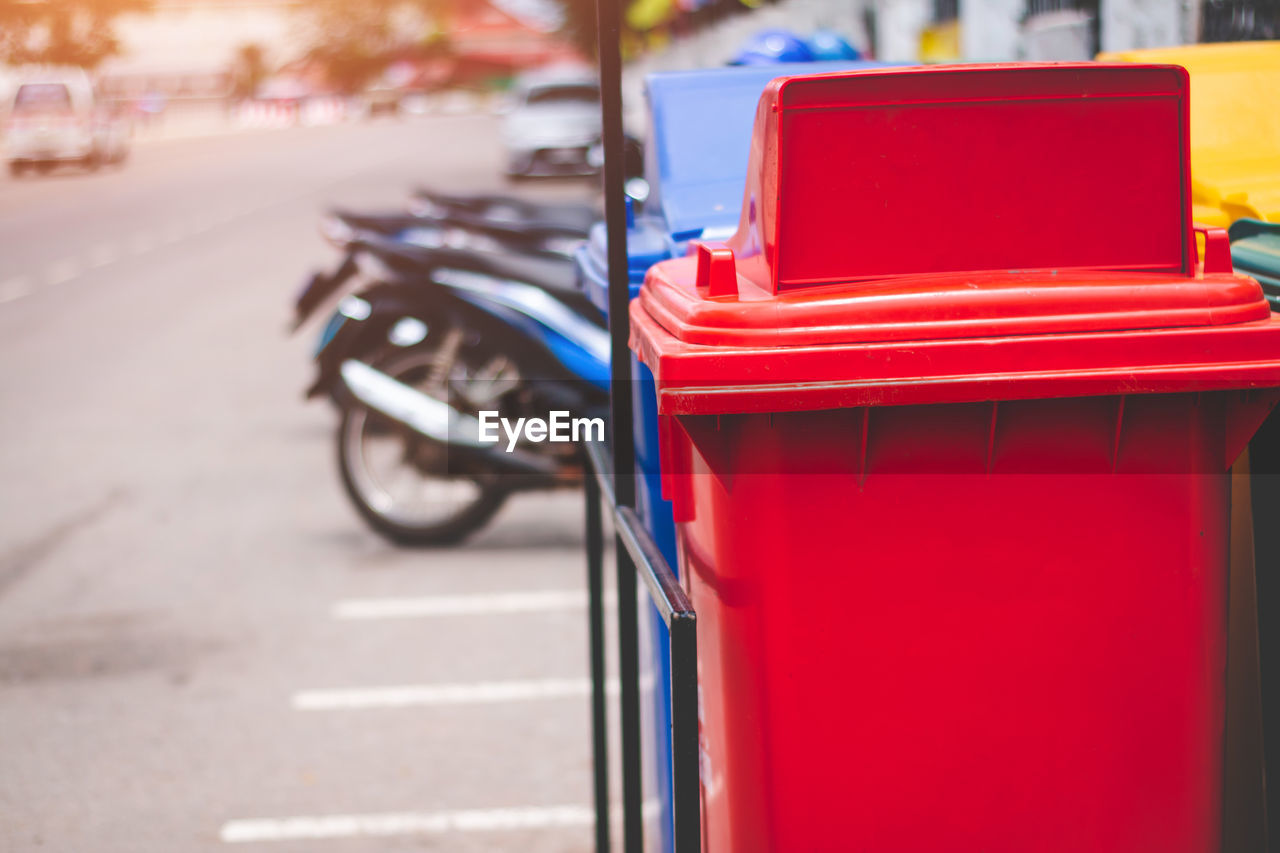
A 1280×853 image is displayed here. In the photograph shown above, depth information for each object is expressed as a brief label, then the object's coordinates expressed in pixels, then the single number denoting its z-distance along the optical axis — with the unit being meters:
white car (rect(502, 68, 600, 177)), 25.03
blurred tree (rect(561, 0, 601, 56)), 45.09
